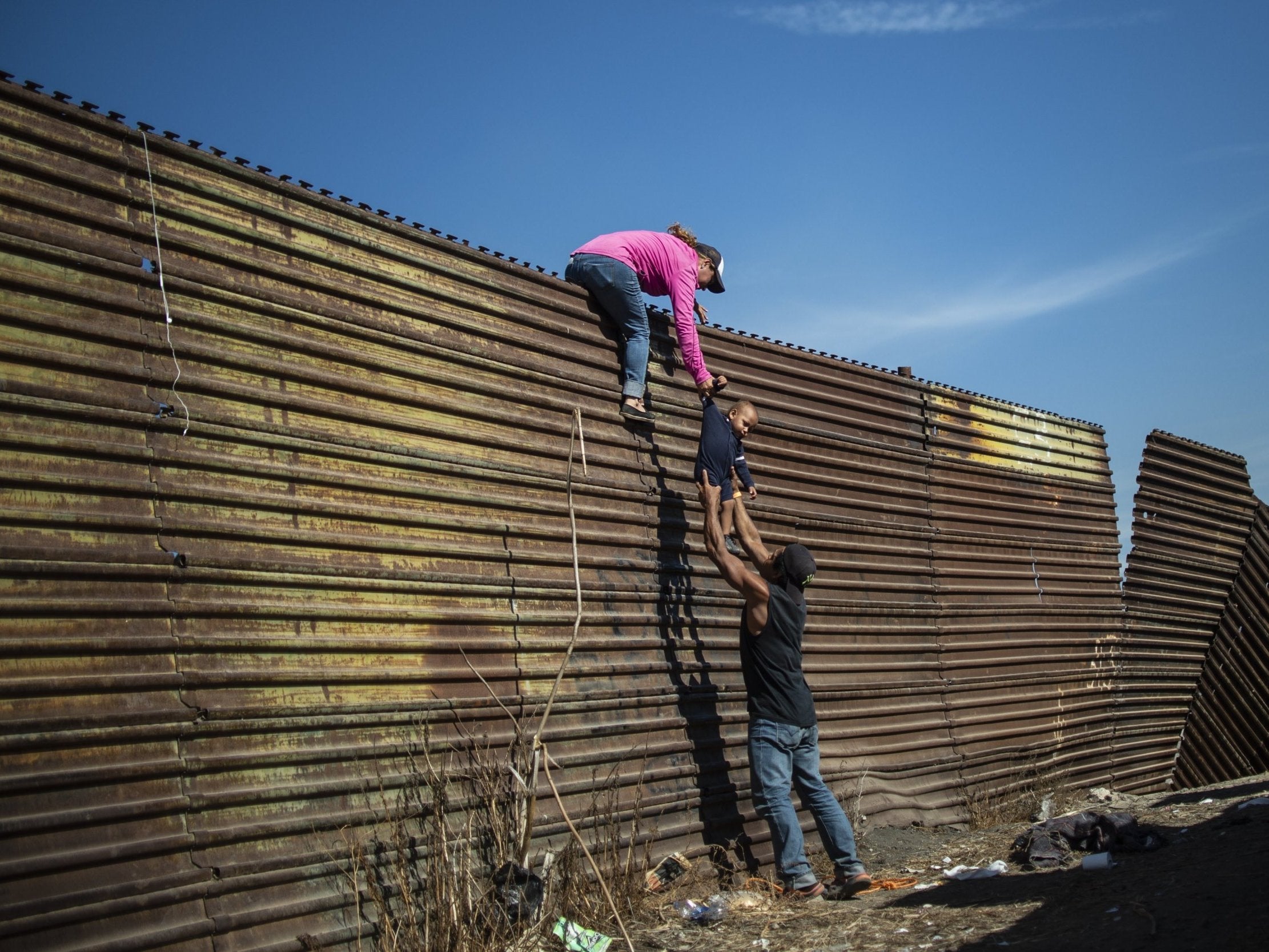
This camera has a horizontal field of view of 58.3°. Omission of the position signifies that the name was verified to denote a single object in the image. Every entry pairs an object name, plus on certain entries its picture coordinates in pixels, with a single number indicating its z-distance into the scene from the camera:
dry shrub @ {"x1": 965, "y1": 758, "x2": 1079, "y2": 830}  8.45
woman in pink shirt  6.68
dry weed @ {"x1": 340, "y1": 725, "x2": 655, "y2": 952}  4.64
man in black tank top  6.02
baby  6.70
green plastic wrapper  5.00
